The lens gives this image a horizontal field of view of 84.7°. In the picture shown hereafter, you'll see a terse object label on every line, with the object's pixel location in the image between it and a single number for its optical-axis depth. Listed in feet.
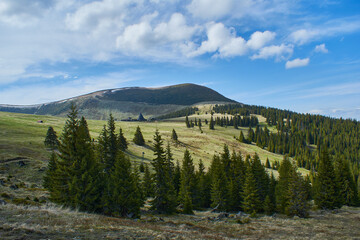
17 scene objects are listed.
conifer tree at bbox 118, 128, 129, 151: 227.44
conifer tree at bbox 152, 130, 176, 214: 101.40
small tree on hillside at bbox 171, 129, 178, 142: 356.38
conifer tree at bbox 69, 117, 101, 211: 72.23
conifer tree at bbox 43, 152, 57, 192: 107.06
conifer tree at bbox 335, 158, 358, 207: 143.64
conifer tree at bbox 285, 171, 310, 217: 111.75
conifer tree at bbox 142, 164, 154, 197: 136.77
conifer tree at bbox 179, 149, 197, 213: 133.62
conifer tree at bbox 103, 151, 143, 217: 79.66
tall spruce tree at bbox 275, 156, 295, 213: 127.53
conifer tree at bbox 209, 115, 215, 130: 555.16
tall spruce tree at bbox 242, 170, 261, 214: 121.60
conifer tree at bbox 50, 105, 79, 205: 74.28
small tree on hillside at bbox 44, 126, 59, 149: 191.70
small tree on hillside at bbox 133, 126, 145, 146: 294.25
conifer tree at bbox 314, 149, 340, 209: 130.41
